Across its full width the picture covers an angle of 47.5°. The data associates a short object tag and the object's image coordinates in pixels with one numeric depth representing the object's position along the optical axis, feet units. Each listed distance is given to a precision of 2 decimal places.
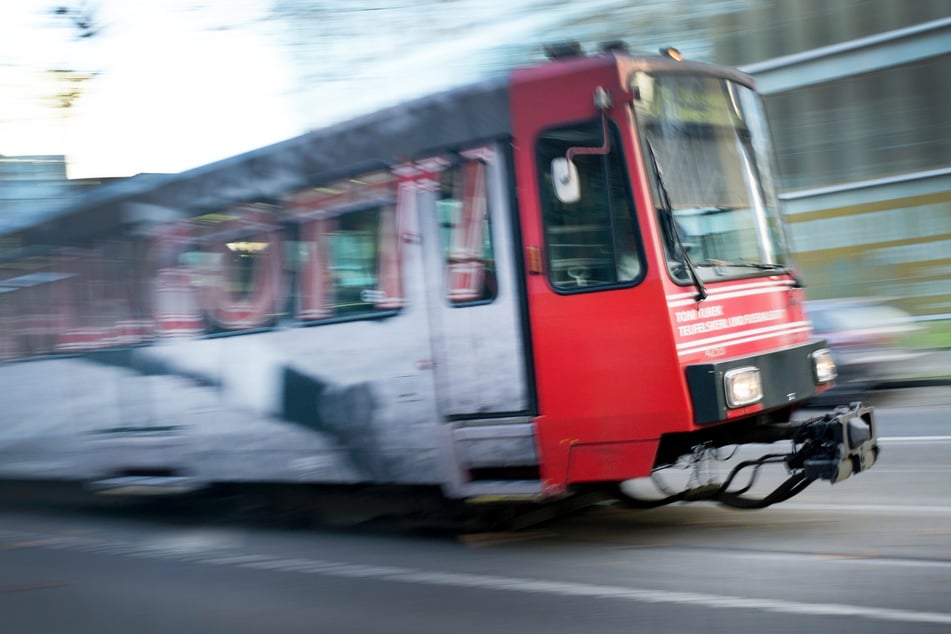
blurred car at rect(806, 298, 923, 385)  46.65
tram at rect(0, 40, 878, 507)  20.74
